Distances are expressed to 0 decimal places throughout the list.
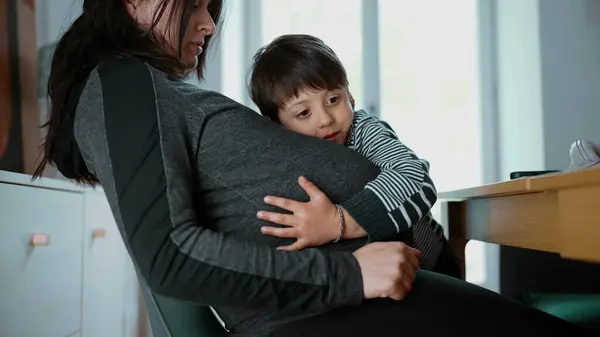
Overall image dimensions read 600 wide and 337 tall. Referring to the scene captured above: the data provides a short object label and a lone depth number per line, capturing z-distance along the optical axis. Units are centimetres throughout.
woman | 75
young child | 87
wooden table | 57
